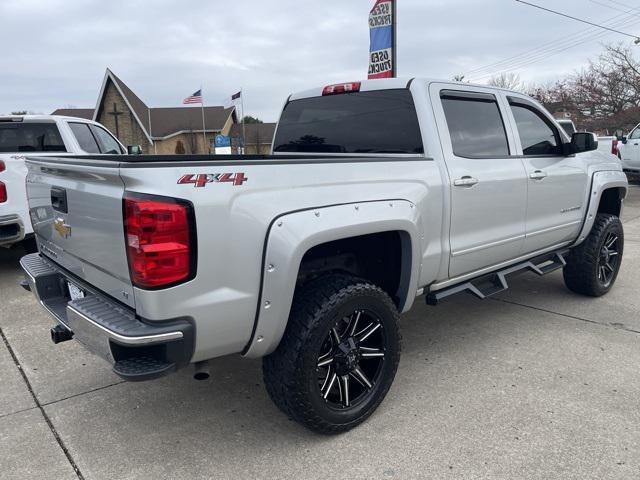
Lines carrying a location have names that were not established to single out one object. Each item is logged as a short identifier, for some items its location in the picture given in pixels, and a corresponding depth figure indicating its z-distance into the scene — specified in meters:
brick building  41.28
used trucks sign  9.67
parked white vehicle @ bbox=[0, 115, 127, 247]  5.66
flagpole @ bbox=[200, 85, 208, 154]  40.92
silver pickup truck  2.11
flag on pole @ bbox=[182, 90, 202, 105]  28.36
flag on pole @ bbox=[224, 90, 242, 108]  33.12
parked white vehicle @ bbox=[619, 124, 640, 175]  14.34
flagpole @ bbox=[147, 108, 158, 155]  40.76
